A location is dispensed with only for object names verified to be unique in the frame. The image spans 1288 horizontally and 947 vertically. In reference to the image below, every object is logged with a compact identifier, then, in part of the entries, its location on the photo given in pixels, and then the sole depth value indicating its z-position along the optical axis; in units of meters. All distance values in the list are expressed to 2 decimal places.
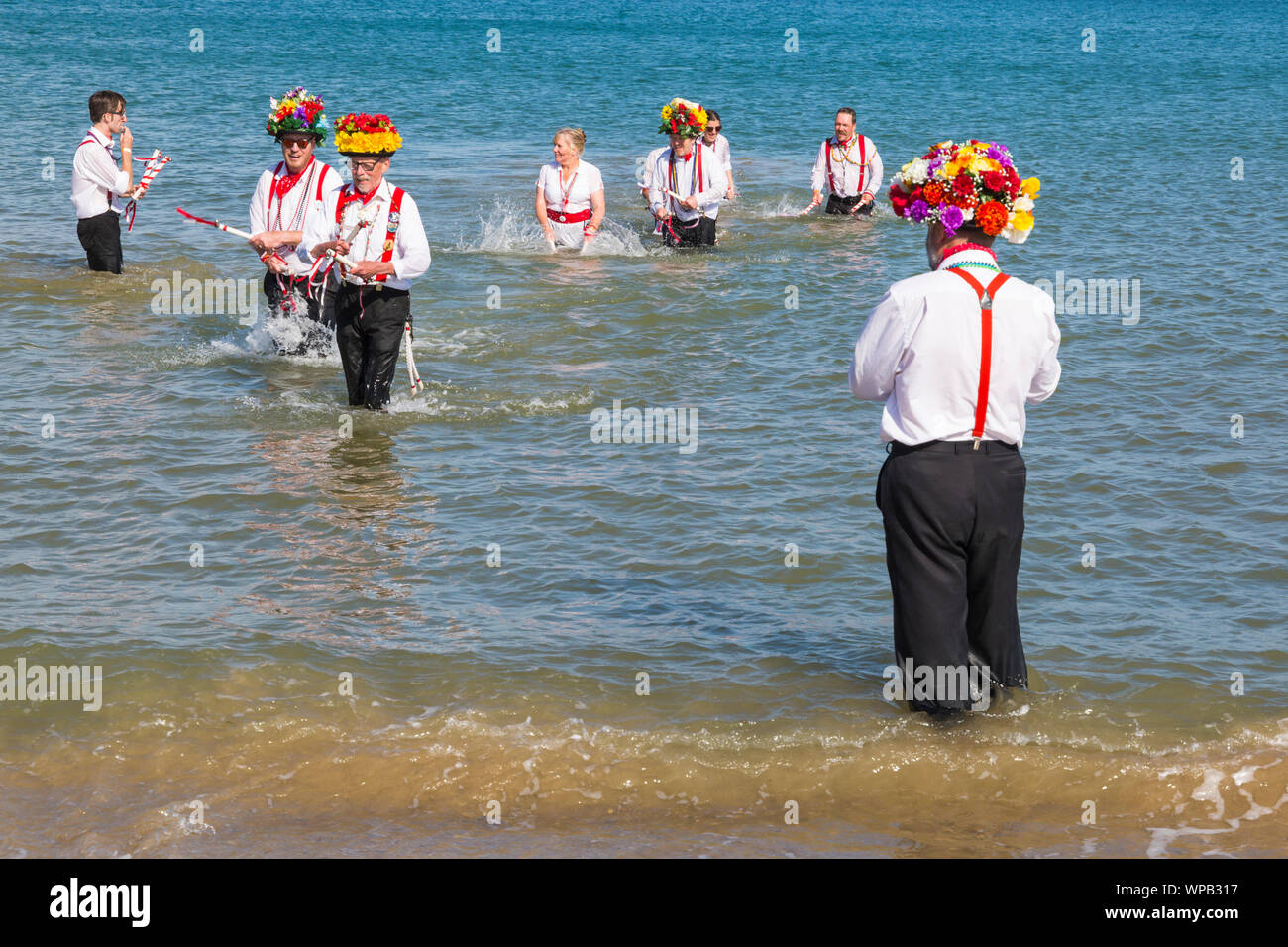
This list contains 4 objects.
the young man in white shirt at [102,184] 13.45
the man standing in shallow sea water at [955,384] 5.24
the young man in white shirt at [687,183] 14.85
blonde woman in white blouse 14.69
